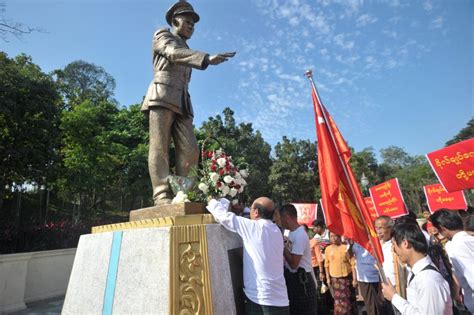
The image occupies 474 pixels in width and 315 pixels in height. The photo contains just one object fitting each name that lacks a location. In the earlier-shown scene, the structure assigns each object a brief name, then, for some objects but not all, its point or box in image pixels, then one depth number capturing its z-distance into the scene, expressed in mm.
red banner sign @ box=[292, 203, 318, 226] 11516
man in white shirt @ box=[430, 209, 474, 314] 3152
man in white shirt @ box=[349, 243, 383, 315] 4457
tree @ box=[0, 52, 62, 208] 10180
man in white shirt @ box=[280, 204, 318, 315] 3160
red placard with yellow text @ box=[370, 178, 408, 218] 8398
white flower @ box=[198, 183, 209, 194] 3230
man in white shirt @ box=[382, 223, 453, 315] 2064
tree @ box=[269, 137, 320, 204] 25469
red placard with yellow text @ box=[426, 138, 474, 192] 5656
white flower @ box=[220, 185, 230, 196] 3217
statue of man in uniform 3734
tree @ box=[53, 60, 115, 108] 28914
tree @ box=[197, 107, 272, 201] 24406
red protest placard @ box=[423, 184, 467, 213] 8133
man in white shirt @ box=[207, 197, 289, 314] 2555
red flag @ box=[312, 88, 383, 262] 3266
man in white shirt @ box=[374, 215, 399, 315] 3786
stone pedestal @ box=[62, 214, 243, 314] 2475
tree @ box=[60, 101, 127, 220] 12164
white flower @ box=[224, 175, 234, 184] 3201
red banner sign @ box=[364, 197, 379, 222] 9781
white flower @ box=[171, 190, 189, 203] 3116
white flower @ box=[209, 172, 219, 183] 3197
